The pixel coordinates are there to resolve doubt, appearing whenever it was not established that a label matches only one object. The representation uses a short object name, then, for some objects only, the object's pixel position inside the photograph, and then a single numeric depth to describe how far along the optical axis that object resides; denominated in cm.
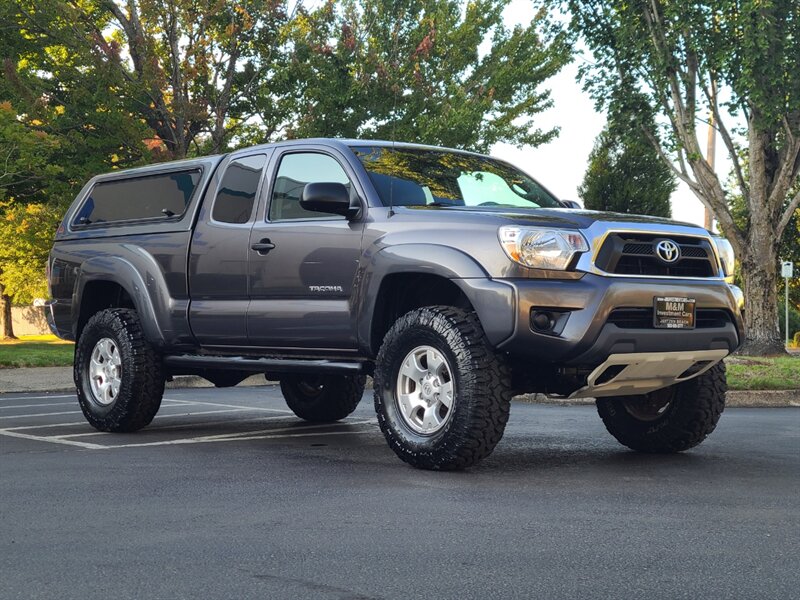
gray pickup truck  649
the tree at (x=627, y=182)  4109
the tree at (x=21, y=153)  1898
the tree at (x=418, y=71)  2333
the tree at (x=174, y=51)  2103
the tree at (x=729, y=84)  1975
